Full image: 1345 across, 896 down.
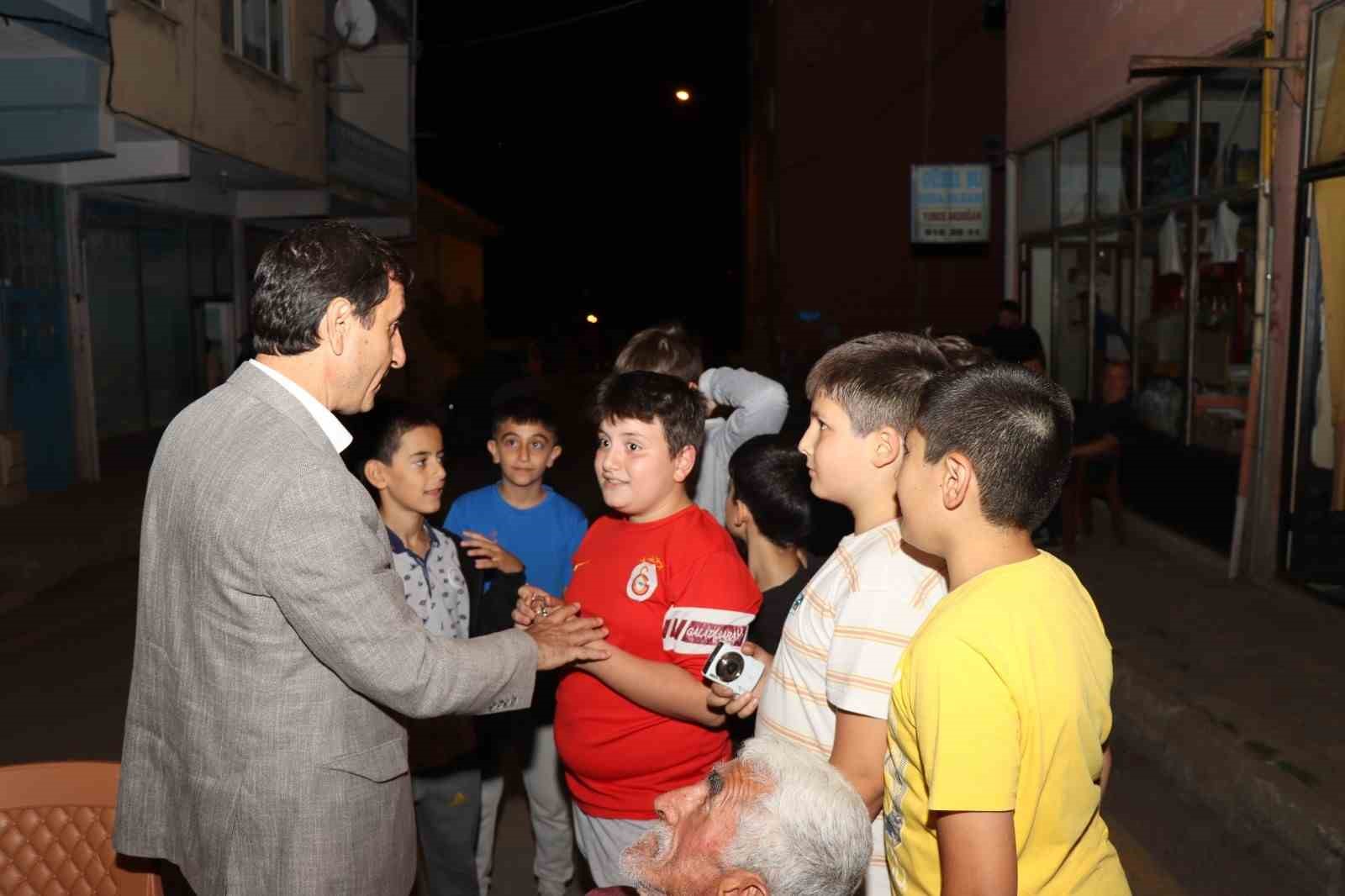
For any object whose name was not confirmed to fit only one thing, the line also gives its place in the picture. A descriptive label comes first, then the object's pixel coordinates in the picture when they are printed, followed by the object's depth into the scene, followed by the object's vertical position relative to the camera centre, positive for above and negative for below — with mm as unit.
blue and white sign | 16094 +1786
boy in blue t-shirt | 3803 -711
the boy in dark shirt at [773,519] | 3145 -507
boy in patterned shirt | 3510 -769
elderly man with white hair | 1786 -780
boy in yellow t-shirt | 1688 -513
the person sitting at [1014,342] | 10520 -99
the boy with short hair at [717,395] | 4518 -260
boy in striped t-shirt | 2080 -478
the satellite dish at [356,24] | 18125 +4821
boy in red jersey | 2764 -687
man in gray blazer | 2096 -546
